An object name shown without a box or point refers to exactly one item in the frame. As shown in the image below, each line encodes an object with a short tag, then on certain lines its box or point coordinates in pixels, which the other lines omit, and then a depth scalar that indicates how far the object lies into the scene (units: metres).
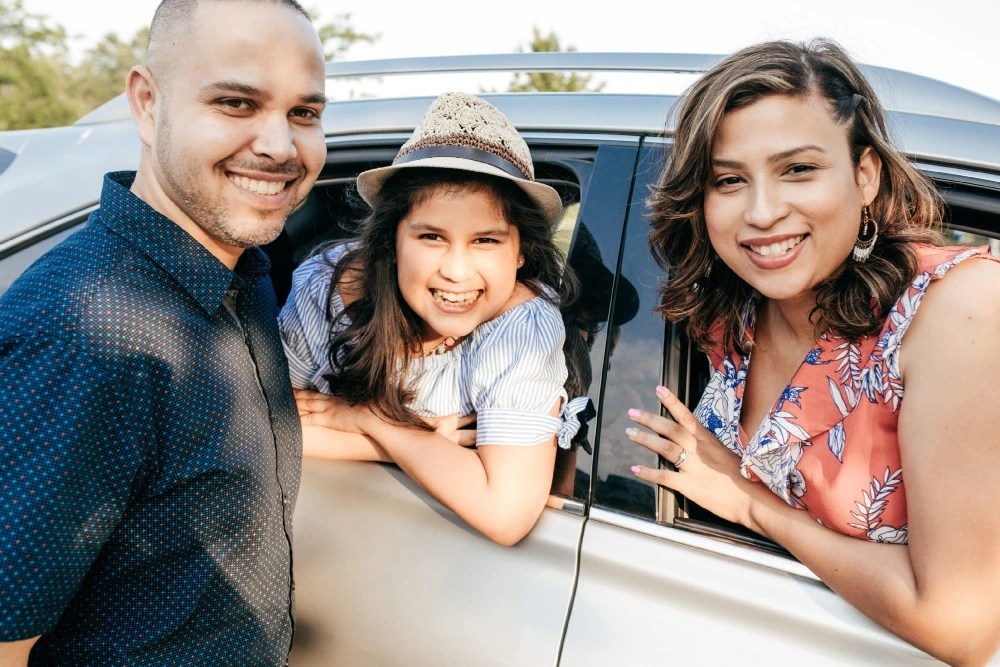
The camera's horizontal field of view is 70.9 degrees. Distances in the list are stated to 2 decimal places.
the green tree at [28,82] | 16.95
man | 1.00
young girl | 1.51
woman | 1.12
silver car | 1.27
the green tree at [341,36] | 22.31
